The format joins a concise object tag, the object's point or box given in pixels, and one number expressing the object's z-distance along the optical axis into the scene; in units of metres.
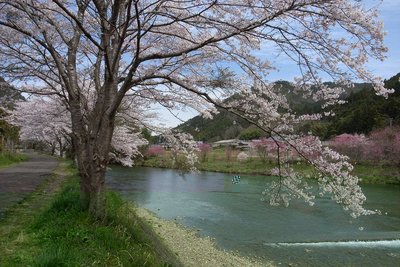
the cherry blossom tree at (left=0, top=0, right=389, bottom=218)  4.57
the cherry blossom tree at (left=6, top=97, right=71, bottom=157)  16.39
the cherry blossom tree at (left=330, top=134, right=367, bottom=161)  38.53
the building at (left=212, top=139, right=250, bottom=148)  52.94
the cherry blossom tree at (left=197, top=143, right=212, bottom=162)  47.53
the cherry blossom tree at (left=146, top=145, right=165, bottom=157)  44.43
